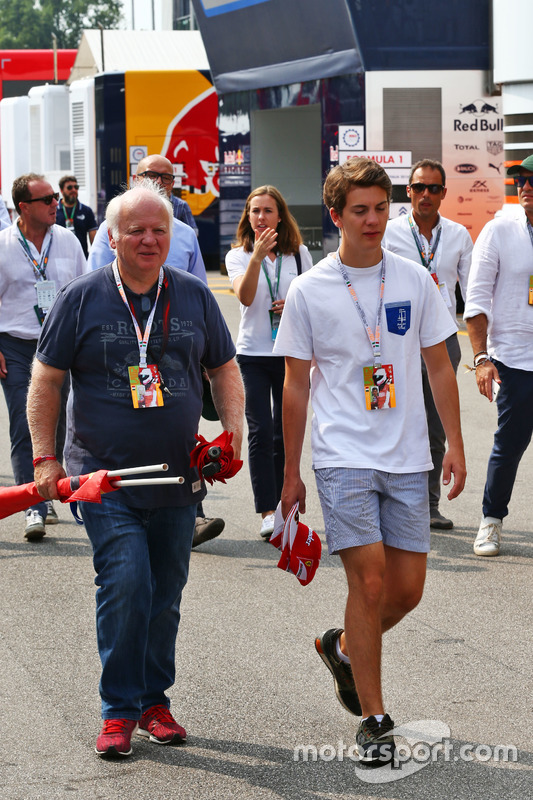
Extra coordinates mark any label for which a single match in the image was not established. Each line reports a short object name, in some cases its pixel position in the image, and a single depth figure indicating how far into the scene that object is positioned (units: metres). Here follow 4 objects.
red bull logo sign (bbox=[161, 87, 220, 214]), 30.36
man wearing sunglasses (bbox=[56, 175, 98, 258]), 17.59
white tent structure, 34.00
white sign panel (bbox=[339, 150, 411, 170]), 20.06
